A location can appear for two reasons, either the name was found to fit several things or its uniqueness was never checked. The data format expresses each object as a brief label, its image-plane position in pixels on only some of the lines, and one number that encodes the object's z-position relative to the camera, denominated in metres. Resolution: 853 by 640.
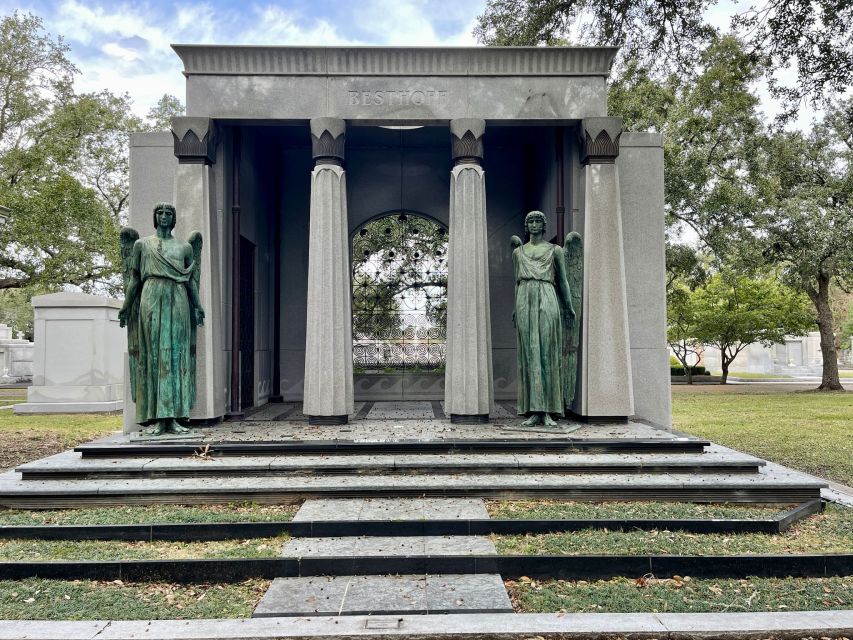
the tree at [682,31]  8.92
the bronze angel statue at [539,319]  7.55
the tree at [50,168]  19.91
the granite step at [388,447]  6.62
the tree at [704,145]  16.52
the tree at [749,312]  27.80
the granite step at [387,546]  4.62
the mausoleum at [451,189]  7.98
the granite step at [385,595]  3.92
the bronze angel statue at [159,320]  7.02
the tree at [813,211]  17.91
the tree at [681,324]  29.36
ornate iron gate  11.91
